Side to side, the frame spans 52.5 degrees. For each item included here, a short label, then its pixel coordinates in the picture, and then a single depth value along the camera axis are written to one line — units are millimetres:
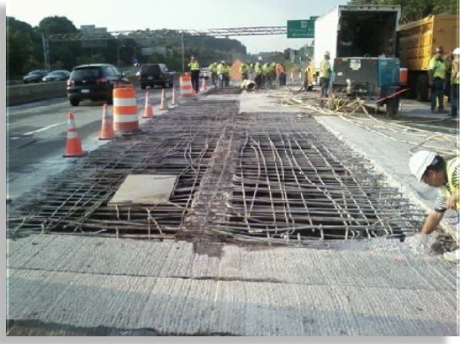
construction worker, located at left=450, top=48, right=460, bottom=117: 12008
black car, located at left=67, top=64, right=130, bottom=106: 18766
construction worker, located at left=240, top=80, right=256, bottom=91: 27842
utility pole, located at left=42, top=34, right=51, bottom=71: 60509
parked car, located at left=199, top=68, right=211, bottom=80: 37150
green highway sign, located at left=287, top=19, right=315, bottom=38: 40844
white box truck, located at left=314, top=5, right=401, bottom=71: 16781
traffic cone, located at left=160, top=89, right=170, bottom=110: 15254
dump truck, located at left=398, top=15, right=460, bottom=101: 15781
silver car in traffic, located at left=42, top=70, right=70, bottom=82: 46038
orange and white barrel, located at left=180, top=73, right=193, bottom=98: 20797
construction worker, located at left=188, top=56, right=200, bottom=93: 24578
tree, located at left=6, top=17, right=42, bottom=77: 50375
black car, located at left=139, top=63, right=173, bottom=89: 31891
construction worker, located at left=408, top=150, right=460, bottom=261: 3424
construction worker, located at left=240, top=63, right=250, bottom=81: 30406
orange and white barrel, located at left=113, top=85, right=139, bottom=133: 9297
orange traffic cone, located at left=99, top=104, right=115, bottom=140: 9016
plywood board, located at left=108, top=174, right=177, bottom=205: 4996
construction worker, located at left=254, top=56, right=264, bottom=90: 28156
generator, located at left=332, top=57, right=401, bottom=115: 13062
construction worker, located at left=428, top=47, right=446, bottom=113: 12828
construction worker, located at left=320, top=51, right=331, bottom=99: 15453
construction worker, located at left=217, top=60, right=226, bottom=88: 31141
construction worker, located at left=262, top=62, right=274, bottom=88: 29172
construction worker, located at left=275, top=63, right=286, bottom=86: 32625
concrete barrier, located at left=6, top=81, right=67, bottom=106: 21861
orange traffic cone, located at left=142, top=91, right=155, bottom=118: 12766
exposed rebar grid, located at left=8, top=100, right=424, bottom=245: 4391
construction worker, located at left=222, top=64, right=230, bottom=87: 31250
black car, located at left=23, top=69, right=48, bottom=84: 49000
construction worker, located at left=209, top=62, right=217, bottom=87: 32406
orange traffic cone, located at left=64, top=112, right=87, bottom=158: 7344
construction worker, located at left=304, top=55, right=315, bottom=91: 22958
